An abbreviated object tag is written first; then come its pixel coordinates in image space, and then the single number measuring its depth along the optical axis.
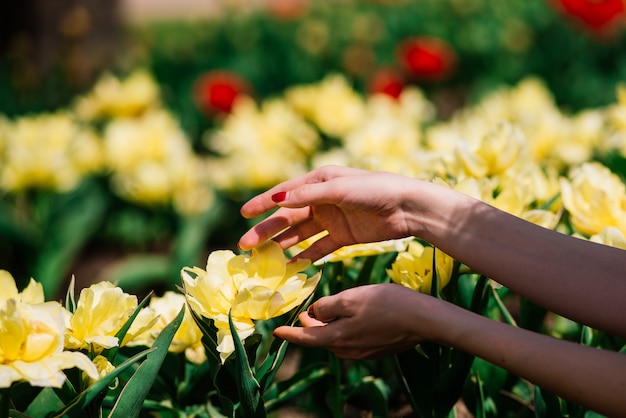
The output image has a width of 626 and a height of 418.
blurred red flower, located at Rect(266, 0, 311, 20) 6.59
